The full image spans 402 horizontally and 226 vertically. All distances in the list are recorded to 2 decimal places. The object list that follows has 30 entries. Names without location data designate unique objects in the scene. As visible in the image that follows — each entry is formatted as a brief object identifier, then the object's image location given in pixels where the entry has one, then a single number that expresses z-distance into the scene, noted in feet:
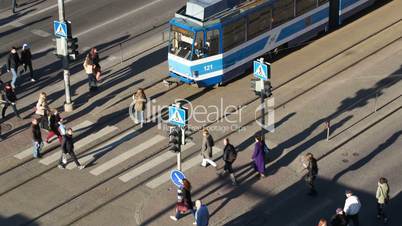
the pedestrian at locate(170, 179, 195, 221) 87.25
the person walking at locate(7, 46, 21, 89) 116.67
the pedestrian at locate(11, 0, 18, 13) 142.61
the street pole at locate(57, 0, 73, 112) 106.00
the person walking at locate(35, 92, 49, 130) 105.59
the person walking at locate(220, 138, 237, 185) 94.02
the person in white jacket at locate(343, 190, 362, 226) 83.92
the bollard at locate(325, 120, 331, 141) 101.81
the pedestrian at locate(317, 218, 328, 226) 78.69
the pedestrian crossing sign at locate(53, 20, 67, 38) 106.01
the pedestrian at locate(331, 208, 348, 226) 81.87
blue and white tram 111.86
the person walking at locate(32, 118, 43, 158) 99.95
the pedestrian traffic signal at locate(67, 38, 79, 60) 107.14
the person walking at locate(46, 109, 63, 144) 102.89
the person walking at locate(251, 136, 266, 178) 94.21
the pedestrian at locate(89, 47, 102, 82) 115.75
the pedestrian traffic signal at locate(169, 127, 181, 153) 86.22
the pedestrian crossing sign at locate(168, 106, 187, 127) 84.64
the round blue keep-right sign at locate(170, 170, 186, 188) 86.22
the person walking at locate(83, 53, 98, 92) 114.52
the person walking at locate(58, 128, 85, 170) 97.13
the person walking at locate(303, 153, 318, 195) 89.66
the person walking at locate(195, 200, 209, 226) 83.71
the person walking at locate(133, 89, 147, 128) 105.50
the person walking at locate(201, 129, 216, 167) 96.02
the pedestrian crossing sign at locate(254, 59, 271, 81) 95.25
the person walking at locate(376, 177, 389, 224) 84.64
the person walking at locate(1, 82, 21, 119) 108.99
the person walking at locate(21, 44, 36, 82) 118.32
